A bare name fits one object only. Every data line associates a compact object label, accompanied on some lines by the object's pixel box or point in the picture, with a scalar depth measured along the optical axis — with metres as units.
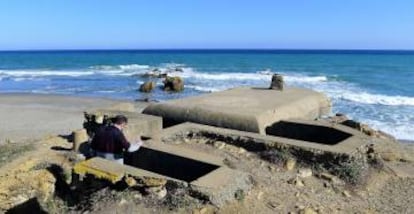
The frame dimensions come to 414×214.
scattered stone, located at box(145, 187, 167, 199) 5.19
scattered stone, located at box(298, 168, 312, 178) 6.21
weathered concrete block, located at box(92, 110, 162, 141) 7.66
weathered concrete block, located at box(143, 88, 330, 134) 8.38
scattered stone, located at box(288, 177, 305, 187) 5.91
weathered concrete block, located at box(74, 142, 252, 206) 5.13
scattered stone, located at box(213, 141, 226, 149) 7.23
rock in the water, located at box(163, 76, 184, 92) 30.77
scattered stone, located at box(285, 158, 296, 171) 6.43
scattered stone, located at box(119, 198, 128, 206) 5.16
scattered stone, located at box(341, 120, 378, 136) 8.46
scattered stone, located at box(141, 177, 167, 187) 5.29
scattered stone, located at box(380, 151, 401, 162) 6.96
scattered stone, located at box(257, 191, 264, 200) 5.41
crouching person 6.53
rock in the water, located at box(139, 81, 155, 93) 30.02
